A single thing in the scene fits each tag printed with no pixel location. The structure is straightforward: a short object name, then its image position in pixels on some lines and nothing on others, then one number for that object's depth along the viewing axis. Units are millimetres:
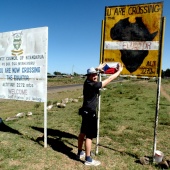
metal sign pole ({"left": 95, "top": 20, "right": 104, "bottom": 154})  6309
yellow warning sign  5738
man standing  5383
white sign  6828
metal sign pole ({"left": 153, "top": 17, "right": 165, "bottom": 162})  5579
